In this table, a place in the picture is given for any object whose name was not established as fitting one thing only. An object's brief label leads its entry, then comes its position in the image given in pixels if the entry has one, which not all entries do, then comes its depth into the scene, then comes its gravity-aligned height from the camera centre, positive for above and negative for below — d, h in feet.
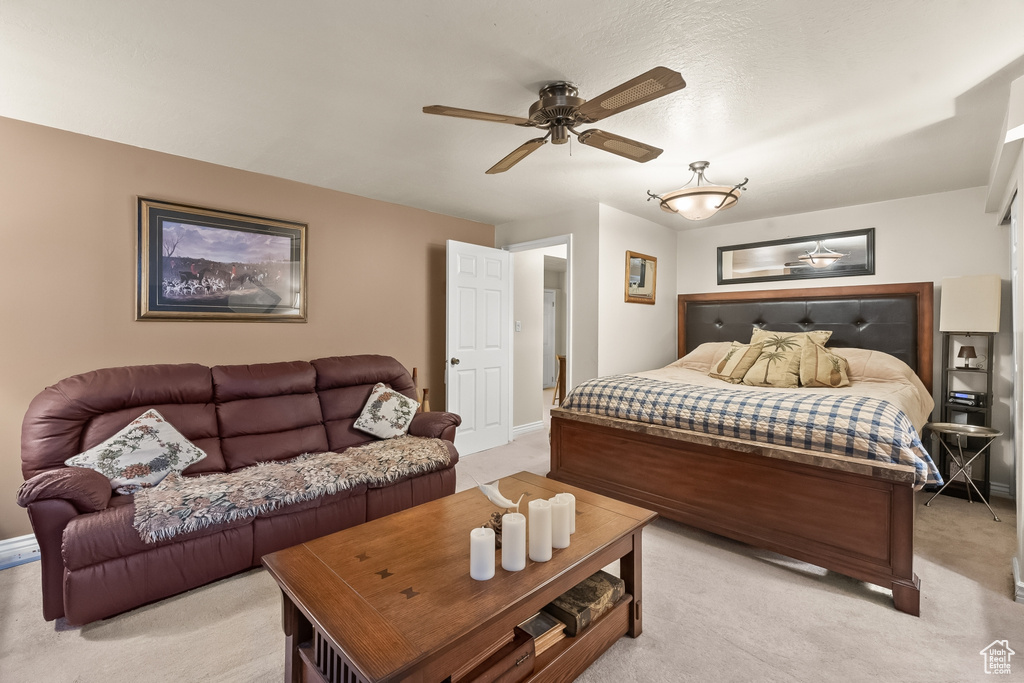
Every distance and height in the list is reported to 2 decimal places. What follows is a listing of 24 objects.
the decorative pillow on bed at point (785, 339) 11.82 +0.04
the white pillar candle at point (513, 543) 4.75 -2.17
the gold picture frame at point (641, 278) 14.49 +2.03
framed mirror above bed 13.14 +2.56
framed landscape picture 9.55 +1.60
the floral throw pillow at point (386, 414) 10.53 -1.84
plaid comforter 6.91 -1.39
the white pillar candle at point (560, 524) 5.23 -2.16
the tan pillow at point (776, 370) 11.12 -0.75
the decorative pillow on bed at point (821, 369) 10.86 -0.70
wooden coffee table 3.74 -2.47
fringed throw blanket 6.59 -2.51
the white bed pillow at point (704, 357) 14.05 -0.56
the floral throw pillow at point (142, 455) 7.24 -2.02
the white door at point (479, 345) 14.03 -0.24
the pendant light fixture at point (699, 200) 9.25 +2.94
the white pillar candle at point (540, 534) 4.95 -2.16
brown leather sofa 6.10 -2.20
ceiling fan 5.30 +3.06
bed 6.73 -2.52
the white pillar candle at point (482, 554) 4.55 -2.20
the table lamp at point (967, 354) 10.91 -0.30
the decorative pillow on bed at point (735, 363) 11.80 -0.64
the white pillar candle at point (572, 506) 5.48 -2.05
